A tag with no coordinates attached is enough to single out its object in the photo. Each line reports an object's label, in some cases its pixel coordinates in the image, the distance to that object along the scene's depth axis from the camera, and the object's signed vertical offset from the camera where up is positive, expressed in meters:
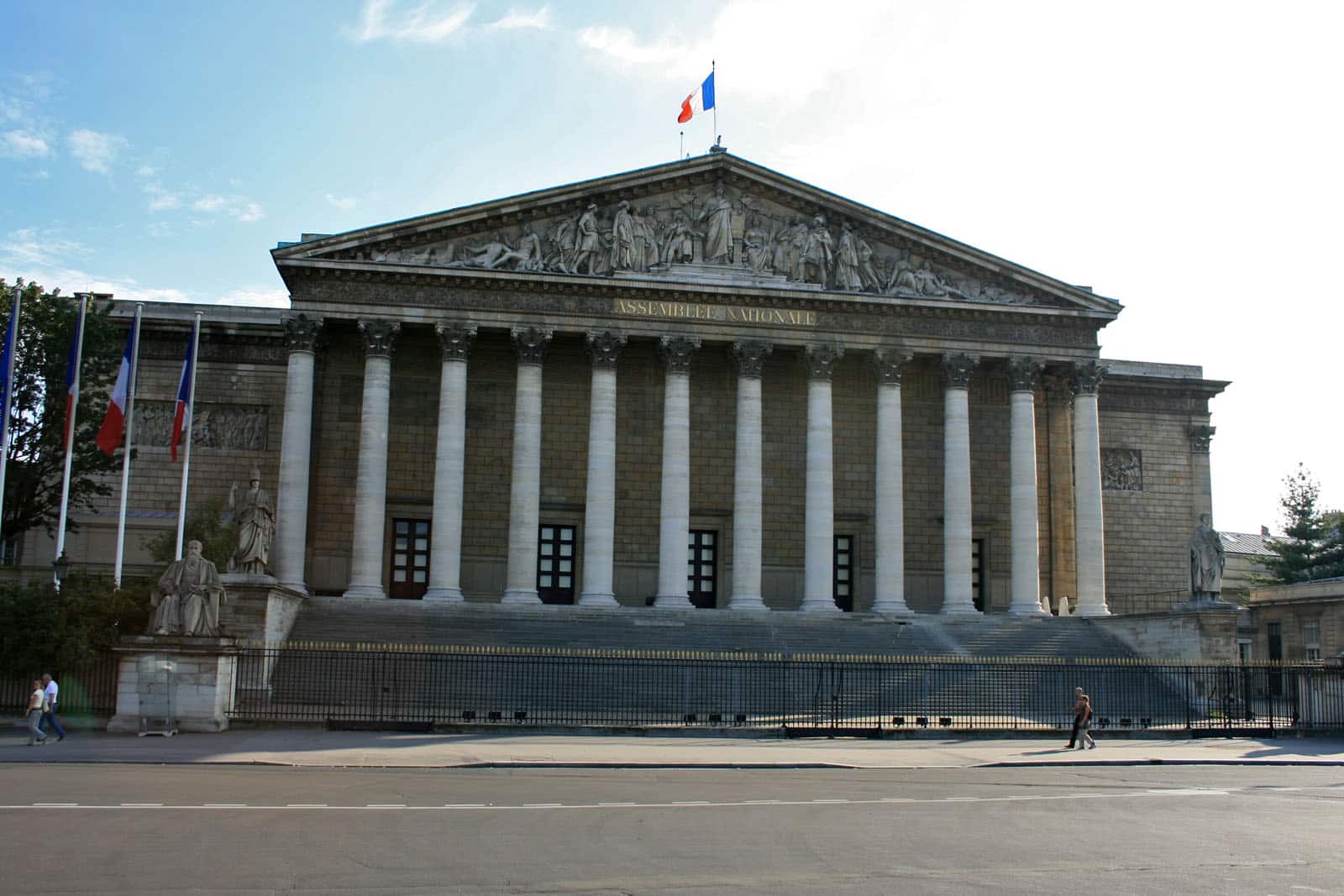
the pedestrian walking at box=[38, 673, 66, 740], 23.00 -1.19
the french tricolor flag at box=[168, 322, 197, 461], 36.03 +6.59
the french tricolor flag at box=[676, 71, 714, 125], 43.38 +17.90
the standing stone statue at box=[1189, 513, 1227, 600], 37.41 +2.63
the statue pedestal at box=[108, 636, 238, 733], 24.86 -0.90
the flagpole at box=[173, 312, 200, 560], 34.78 +5.50
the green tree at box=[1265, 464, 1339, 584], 60.06 +5.46
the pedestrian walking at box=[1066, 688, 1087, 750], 25.67 -1.06
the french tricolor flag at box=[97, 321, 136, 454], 33.22 +5.36
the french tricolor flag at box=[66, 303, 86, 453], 32.47 +6.19
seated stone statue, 25.67 +0.68
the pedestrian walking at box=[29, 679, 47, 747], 22.53 -1.34
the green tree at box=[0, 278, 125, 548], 38.19 +6.51
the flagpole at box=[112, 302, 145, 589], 33.94 +5.71
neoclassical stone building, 40.31 +7.78
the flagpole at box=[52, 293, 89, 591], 30.89 +4.99
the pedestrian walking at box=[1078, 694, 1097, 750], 25.72 -1.45
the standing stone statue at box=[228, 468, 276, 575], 32.81 +2.57
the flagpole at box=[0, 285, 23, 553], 31.20 +5.97
